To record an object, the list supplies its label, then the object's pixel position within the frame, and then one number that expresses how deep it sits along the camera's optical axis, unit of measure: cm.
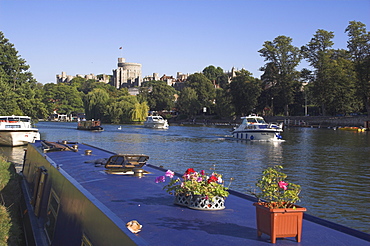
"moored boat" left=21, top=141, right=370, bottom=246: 588
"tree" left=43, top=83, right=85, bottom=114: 16250
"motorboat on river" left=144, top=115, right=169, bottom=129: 8818
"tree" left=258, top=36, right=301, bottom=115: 9712
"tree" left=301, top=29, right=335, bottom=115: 8712
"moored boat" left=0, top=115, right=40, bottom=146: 3810
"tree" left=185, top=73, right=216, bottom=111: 12888
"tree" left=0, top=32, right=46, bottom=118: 5447
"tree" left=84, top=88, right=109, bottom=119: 11250
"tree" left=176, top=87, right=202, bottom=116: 12306
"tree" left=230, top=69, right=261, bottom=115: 10219
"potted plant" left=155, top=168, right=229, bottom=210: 691
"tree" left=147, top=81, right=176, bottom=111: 13902
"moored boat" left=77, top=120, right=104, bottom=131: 7531
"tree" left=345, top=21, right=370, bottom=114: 7650
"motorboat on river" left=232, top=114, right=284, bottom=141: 5078
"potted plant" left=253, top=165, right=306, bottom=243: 523
